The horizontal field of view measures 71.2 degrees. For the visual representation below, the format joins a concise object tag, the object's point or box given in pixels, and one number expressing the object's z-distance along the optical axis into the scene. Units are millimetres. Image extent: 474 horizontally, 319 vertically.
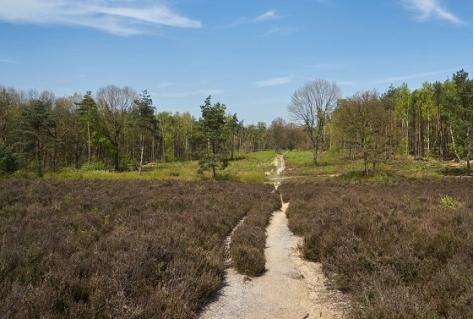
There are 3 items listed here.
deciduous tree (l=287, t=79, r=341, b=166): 52250
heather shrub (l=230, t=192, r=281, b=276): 7490
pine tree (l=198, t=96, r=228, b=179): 33031
